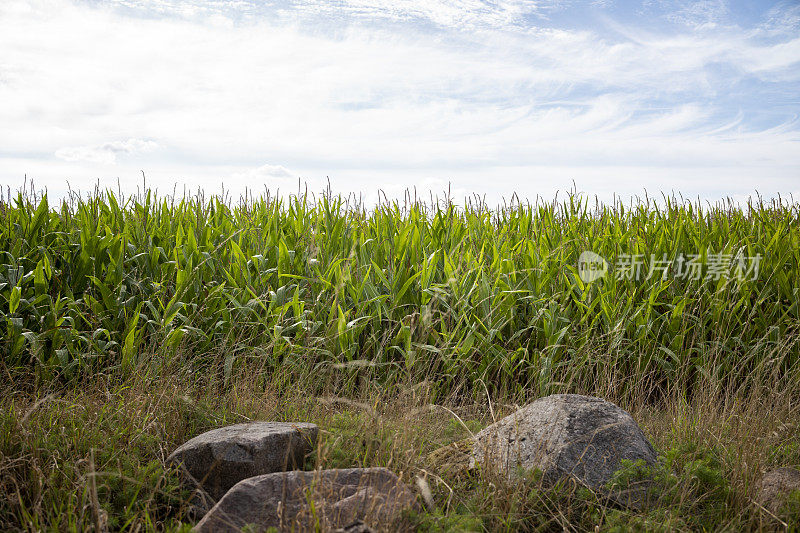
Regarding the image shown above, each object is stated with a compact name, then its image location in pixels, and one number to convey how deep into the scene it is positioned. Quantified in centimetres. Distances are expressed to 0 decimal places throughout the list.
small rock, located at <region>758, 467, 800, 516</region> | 259
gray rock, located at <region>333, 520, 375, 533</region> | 183
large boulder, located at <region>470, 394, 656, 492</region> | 263
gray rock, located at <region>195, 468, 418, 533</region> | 213
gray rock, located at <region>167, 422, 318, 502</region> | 265
